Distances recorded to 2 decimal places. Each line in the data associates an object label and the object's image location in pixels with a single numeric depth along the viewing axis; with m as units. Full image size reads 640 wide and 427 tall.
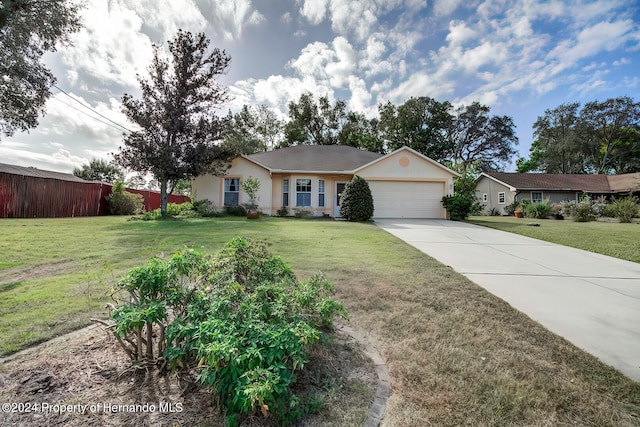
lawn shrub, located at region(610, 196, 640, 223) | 16.69
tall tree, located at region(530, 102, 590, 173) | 37.91
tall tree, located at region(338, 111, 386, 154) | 28.41
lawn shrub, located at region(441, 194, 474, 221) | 15.48
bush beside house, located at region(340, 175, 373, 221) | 14.10
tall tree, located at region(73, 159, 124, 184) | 36.06
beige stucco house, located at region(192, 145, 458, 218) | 16.33
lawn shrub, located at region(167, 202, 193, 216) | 16.22
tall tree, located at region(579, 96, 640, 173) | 35.37
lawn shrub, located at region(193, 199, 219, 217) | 15.59
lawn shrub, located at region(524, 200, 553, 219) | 20.17
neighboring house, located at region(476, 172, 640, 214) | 26.03
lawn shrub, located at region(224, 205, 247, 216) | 16.09
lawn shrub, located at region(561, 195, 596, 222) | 17.58
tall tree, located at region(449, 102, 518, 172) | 37.09
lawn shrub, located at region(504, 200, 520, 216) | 24.76
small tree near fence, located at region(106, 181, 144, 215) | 18.72
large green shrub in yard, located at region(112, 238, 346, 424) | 1.62
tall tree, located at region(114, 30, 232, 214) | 14.35
